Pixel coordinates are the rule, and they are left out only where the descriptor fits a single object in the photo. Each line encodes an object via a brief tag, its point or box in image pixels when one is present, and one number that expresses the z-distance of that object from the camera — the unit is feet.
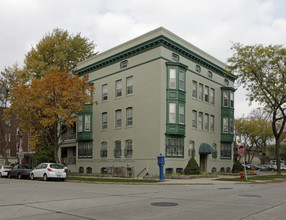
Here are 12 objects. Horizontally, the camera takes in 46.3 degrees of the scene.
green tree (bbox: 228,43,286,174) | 105.70
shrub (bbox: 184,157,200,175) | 92.07
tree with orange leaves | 97.40
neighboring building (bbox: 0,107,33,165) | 206.85
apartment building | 98.84
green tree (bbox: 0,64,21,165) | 137.17
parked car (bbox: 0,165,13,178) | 113.91
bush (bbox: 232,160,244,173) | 113.46
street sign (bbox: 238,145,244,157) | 75.82
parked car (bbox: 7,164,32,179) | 100.56
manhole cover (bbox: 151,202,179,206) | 35.50
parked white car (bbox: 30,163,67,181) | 85.30
